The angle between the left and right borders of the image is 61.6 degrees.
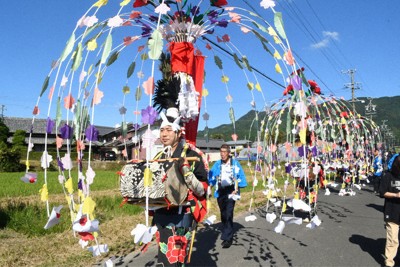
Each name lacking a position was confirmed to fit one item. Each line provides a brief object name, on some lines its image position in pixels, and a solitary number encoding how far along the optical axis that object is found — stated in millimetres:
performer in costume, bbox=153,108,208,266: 3164
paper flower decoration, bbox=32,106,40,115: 3064
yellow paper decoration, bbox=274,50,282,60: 3232
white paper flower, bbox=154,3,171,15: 2503
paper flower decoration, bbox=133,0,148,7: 3406
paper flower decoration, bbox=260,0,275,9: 2939
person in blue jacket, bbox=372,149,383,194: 11520
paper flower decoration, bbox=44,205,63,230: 2486
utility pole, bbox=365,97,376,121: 43056
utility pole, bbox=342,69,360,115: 36431
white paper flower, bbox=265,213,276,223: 2992
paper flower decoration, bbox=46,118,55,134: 2893
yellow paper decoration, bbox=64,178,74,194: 2590
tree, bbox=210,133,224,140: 79688
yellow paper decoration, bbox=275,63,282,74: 3159
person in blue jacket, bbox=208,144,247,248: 5980
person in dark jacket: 4709
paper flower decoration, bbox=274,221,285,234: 2696
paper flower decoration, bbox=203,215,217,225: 3861
